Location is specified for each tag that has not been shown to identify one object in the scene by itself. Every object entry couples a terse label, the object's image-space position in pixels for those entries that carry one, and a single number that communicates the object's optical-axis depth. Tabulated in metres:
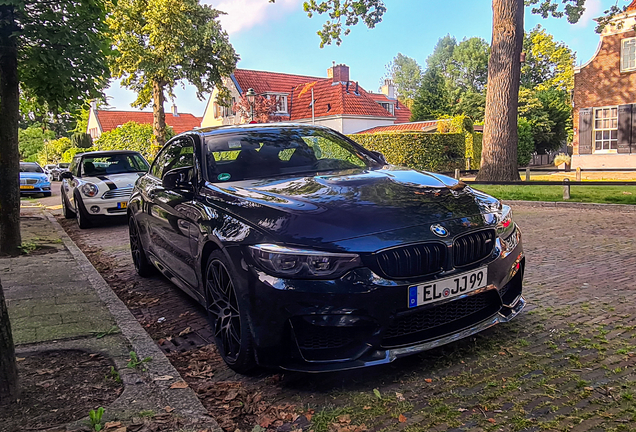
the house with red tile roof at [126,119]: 63.84
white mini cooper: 11.65
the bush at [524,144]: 35.34
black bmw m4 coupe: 3.04
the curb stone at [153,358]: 3.02
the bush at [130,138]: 35.66
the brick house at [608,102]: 24.39
